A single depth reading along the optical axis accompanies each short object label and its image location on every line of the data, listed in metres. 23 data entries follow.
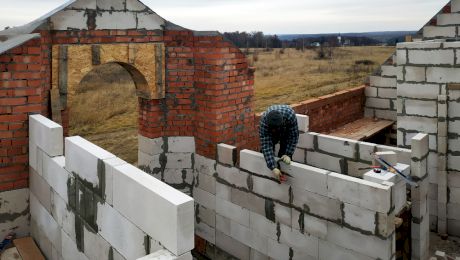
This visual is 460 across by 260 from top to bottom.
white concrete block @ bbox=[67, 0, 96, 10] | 5.27
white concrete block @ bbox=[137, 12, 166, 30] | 5.90
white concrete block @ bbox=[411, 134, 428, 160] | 5.01
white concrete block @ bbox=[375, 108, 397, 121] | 10.59
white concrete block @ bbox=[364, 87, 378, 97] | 11.06
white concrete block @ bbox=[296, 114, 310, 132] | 6.25
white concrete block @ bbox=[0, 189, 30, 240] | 4.65
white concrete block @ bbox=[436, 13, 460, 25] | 8.56
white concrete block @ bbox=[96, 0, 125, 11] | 5.51
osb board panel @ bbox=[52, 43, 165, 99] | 5.29
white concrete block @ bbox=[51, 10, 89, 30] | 5.15
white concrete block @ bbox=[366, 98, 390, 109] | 10.81
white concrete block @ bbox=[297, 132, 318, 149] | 6.21
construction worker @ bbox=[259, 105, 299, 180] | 4.84
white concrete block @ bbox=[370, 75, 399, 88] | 10.49
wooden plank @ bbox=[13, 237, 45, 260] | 4.37
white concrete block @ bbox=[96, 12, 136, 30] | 5.54
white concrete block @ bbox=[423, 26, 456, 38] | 8.74
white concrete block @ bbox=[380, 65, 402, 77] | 10.35
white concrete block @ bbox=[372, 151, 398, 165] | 4.96
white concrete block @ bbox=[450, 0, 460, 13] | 8.47
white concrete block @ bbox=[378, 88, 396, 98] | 10.59
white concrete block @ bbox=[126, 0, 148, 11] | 5.76
